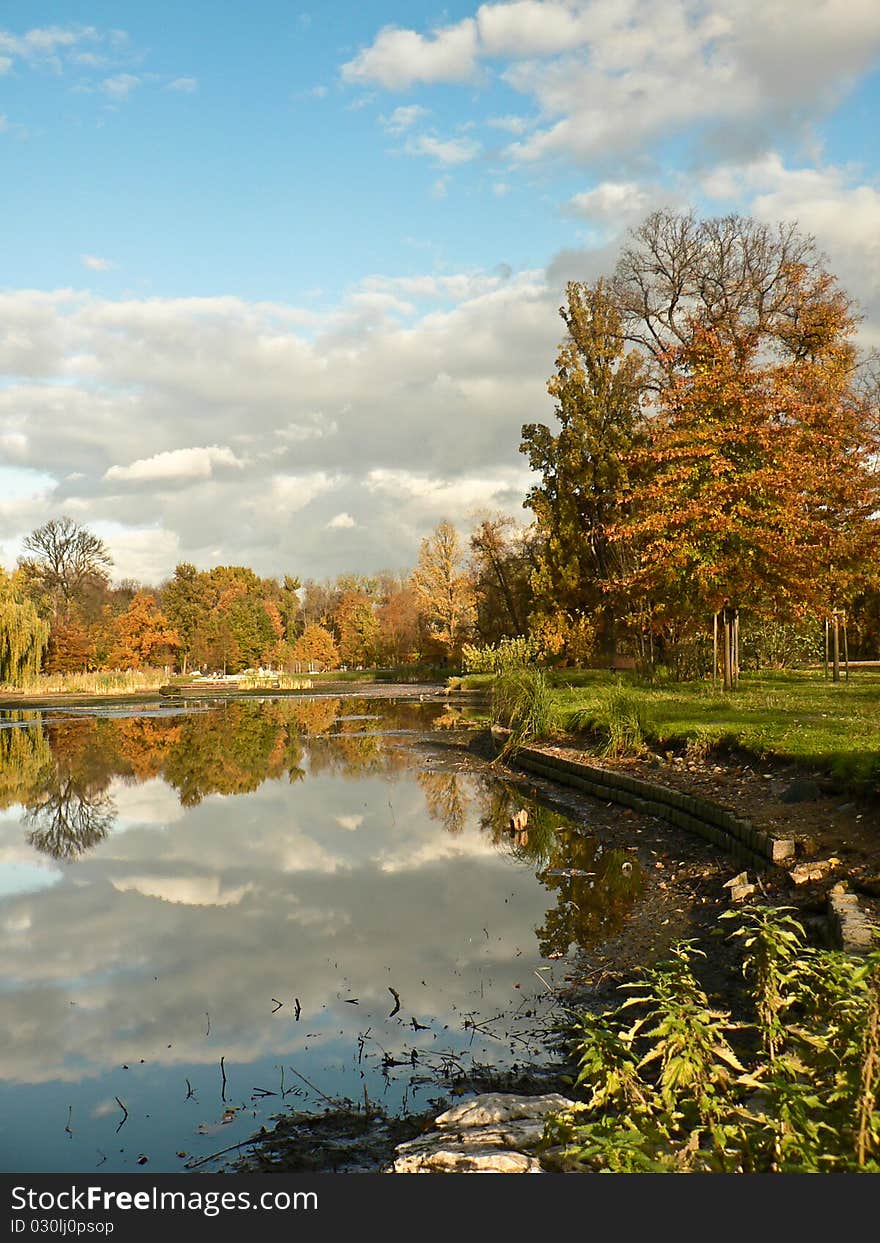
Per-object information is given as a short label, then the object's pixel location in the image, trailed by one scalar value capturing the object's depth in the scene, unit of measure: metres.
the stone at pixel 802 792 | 7.54
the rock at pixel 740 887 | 6.05
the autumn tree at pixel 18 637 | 34.97
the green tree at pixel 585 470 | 28.88
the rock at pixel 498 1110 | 3.26
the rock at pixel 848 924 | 4.19
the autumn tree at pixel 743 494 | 15.48
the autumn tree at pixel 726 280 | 27.03
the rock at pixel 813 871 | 5.80
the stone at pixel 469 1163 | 2.75
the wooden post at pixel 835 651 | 18.44
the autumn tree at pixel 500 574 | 36.66
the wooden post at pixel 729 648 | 16.31
